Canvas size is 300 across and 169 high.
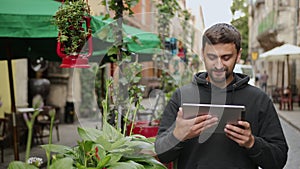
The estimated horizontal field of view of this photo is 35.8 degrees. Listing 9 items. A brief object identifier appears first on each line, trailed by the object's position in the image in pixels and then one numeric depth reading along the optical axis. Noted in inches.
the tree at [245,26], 2145.7
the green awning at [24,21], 176.5
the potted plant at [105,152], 75.1
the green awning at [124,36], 136.5
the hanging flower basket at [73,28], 128.7
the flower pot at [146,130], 166.8
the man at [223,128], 77.6
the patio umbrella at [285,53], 633.6
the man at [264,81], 943.0
